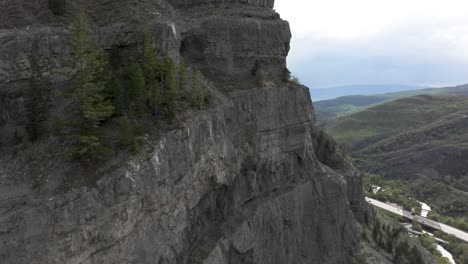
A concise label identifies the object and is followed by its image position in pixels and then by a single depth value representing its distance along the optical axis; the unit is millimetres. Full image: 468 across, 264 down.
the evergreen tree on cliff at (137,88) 33031
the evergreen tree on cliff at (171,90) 35688
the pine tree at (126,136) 29516
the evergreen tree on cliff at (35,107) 29781
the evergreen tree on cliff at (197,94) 39656
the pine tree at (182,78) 39312
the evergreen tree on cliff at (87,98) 28031
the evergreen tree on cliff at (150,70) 34947
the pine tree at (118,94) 32094
